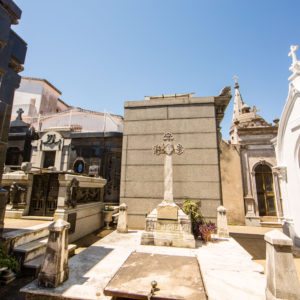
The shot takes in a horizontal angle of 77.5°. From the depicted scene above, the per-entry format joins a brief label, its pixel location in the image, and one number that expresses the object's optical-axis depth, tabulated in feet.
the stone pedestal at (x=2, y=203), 15.00
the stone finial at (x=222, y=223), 28.04
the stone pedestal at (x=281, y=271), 10.71
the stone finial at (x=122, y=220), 29.43
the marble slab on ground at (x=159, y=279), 11.27
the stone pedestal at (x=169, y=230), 22.98
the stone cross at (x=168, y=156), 25.97
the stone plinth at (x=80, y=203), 26.06
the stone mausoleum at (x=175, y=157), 32.94
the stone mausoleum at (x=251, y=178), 46.21
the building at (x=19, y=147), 45.78
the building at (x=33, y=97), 72.26
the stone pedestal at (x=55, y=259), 12.82
